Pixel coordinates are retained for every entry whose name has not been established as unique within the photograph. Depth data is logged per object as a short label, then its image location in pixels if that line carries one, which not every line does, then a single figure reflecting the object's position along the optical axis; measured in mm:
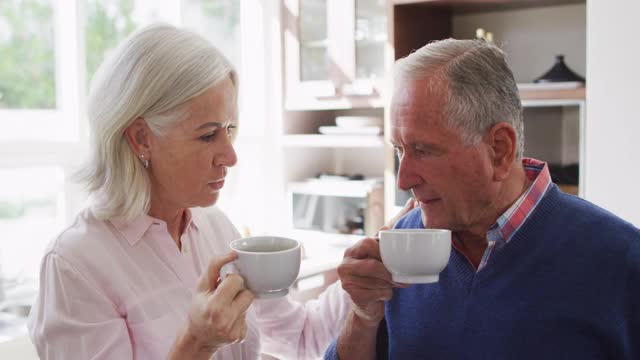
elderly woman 1254
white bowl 3453
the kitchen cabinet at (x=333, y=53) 3408
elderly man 1127
